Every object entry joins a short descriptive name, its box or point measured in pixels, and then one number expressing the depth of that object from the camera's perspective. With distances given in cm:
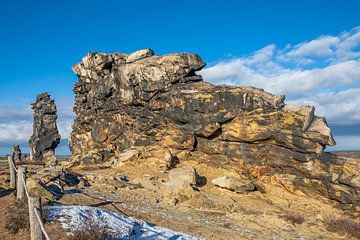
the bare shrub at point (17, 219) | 1301
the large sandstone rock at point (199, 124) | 2753
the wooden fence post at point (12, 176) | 2027
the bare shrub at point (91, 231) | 1224
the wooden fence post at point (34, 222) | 1040
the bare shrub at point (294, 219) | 2195
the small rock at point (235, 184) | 2684
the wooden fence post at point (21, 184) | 1571
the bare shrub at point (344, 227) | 2059
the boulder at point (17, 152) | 6062
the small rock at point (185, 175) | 2693
